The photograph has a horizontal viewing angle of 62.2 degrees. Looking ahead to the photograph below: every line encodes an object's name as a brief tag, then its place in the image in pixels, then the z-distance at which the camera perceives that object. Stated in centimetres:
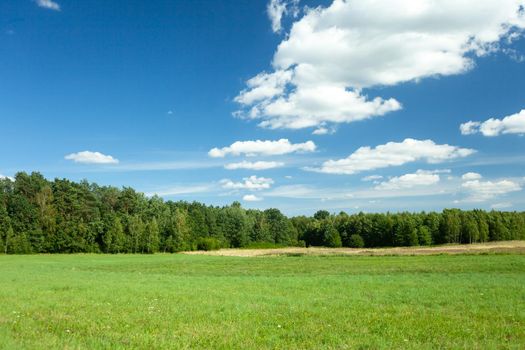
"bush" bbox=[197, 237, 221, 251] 11438
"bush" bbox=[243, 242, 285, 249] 12868
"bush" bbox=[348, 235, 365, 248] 13062
